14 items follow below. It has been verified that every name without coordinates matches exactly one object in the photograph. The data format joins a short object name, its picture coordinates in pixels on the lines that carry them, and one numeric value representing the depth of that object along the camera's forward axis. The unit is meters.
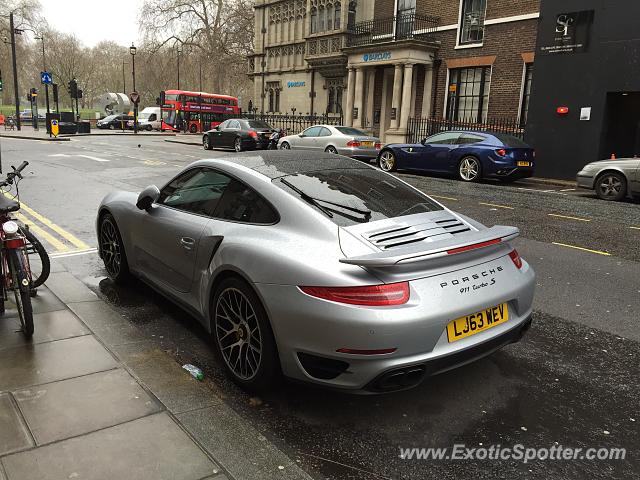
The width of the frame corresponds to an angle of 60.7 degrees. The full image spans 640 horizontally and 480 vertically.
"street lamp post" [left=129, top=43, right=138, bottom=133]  45.17
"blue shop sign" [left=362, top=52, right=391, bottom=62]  25.88
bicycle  3.94
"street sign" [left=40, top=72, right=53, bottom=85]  36.41
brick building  22.11
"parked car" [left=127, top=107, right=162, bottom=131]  55.00
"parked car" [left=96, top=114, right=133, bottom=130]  56.72
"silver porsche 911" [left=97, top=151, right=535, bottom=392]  2.79
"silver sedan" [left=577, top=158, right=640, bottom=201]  12.35
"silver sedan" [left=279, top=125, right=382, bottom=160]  19.34
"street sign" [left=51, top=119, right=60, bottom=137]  33.62
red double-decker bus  47.69
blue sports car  15.16
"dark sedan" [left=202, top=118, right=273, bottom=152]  25.23
